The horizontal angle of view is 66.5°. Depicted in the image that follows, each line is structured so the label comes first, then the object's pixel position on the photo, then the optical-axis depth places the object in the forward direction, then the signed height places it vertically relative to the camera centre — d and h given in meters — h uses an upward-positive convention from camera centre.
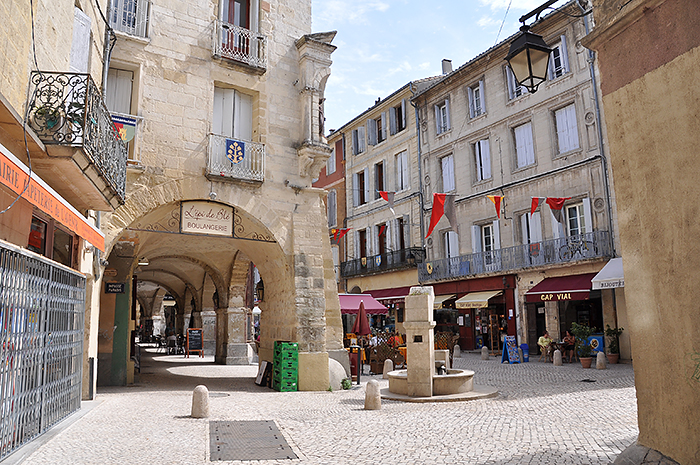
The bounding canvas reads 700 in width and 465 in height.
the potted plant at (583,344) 15.54 -0.98
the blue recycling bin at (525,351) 18.42 -1.30
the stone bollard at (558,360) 16.69 -1.47
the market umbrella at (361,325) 14.11 -0.23
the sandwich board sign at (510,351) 18.03 -1.27
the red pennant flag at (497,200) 18.80 +4.00
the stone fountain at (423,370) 10.23 -1.04
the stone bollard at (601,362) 15.38 -1.44
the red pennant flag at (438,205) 18.66 +3.80
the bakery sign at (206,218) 11.27 +2.16
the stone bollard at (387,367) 14.09 -1.34
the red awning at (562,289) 18.45 +0.82
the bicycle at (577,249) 18.75 +2.25
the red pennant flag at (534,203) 18.12 +3.69
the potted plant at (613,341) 17.44 -0.98
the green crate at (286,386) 11.49 -1.45
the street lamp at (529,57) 5.68 +2.74
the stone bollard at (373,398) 8.91 -1.35
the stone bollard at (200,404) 8.04 -1.26
